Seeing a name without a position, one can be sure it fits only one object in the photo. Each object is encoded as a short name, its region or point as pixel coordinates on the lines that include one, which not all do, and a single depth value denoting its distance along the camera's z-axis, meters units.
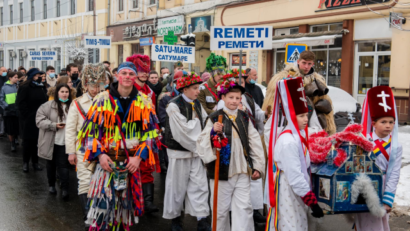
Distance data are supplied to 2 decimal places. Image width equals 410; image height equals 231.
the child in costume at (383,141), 3.97
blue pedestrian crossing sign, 10.02
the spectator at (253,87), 7.87
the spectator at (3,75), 14.05
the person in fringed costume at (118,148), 4.42
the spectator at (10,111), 11.14
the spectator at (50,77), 12.23
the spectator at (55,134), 6.81
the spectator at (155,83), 9.28
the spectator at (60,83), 7.23
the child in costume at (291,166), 3.71
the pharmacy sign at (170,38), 12.79
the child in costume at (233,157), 4.59
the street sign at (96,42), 13.32
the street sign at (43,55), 18.03
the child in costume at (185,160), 5.32
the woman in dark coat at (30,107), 8.41
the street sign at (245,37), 6.52
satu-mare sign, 9.70
